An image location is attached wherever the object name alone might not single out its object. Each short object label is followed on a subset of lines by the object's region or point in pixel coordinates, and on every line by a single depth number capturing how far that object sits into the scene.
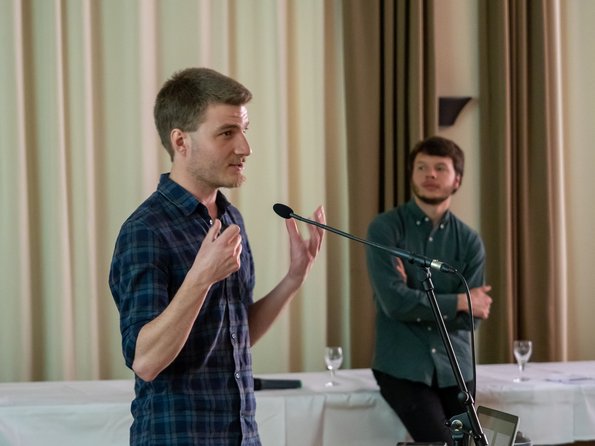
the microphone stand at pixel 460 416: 3.45
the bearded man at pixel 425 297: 5.97
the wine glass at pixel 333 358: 6.68
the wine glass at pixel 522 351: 7.02
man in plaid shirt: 3.34
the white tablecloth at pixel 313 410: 5.76
